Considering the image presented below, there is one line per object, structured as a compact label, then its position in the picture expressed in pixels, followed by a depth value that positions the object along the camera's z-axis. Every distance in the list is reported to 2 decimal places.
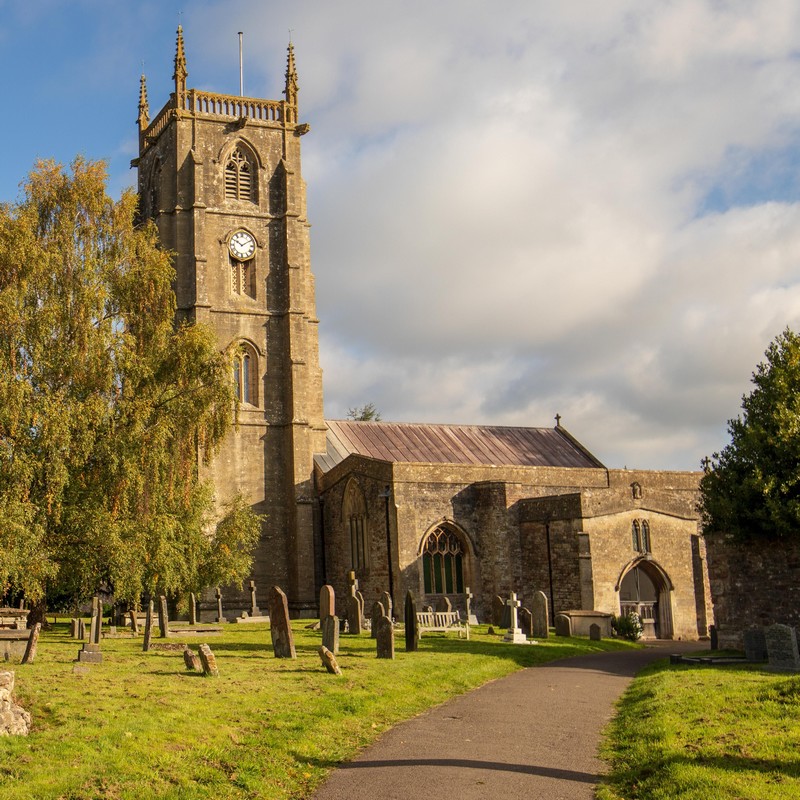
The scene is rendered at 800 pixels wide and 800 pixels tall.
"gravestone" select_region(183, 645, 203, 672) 17.01
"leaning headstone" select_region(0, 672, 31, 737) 11.24
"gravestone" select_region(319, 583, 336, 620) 23.70
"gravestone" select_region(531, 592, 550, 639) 28.56
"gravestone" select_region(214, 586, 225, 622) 33.99
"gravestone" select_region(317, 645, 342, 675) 17.23
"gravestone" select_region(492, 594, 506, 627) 31.16
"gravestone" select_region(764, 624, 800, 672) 18.23
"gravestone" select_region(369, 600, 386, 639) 21.84
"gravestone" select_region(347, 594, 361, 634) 26.14
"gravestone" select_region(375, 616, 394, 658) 20.17
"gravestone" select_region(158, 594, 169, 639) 25.39
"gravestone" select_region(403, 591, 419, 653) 22.08
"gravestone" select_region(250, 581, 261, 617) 35.31
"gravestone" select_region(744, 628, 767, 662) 20.20
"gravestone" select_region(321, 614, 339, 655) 20.33
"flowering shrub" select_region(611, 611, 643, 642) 30.84
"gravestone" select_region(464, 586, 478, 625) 31.78
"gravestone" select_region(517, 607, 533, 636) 28.01
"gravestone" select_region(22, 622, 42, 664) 18.27
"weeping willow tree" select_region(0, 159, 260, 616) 20.42
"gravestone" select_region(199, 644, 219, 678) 16.52
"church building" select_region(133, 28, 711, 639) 34.12
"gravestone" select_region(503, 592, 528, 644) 25.89
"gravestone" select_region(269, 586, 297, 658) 20.08
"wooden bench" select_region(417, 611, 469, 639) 29.47
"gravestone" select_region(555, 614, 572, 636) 29.53
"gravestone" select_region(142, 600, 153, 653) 21.39
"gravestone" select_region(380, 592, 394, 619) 25.67
